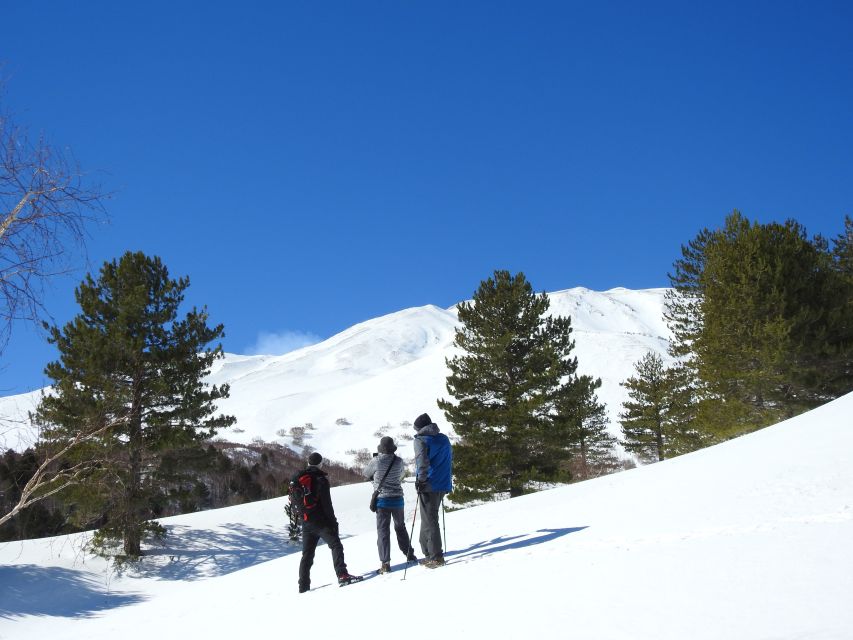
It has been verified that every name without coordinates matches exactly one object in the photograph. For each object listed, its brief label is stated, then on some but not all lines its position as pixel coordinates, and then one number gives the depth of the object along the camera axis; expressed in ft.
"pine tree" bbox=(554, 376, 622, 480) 74.90
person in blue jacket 26.58
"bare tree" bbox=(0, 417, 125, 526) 20.26
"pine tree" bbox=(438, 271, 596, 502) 74.28
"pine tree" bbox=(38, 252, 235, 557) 61.26
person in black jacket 28.48
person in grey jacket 27.96
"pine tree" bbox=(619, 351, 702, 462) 105.81
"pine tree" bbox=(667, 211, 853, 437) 69.77
